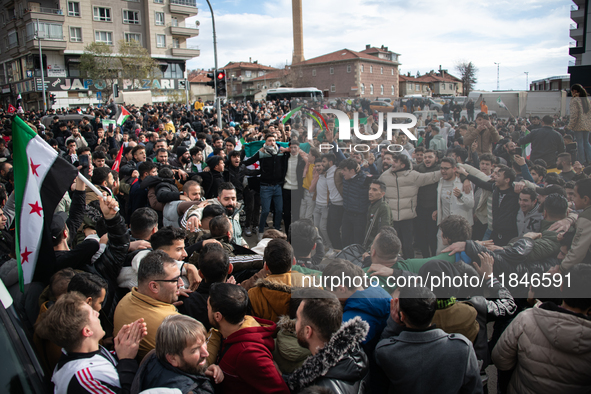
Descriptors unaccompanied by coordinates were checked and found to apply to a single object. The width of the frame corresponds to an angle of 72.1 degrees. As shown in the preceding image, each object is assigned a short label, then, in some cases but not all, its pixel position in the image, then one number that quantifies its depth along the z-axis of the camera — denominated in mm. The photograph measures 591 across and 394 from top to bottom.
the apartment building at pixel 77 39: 40812
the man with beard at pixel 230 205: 4570
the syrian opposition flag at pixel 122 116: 11102
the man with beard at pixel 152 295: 2484
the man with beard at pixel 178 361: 2035
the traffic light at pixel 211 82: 12742
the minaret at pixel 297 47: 43375
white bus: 38438
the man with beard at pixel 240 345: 2156
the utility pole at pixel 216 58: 12230
